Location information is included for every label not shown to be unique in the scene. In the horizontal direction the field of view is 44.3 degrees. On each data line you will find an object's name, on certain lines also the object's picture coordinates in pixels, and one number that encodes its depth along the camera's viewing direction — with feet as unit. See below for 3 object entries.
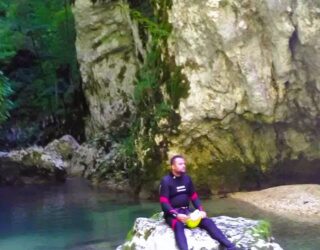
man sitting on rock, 17.51
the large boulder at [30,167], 45.73
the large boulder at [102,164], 39.89
